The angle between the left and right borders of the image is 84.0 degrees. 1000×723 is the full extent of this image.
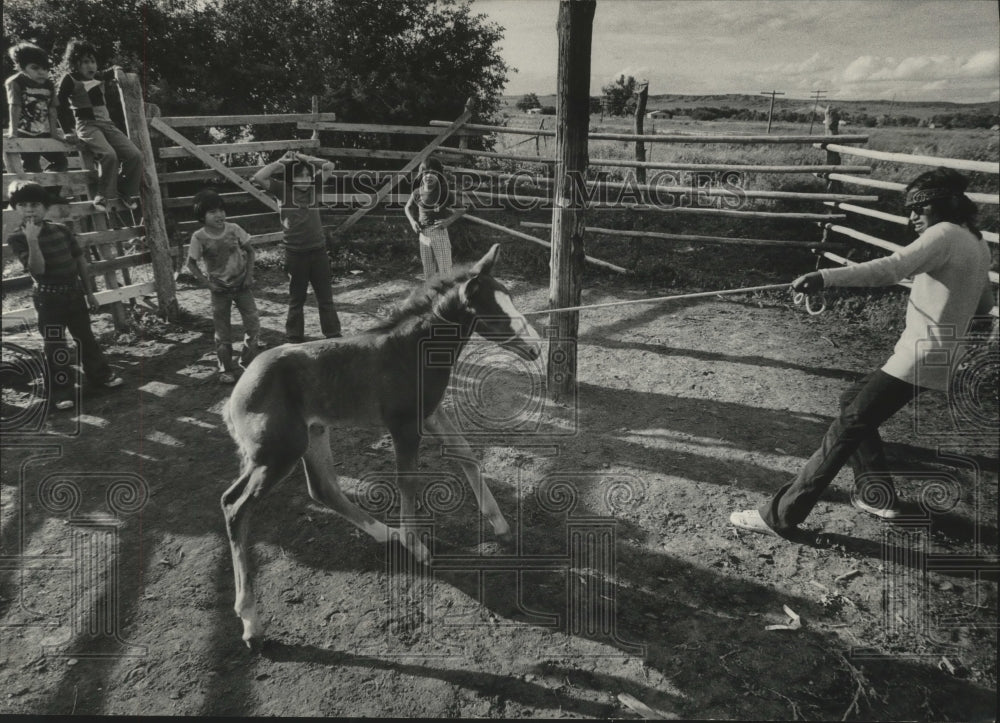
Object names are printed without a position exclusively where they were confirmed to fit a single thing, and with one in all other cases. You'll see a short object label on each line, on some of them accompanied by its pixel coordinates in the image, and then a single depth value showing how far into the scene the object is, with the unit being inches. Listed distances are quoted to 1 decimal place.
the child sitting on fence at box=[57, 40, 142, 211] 241.1
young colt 119.5
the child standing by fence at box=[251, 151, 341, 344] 218.1
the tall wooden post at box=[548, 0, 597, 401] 172.4
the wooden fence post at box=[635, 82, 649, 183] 461.0
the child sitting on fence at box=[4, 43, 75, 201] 220.5
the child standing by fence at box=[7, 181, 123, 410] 185.0
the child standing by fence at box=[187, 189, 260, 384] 203.6
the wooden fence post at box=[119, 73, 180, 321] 254.2
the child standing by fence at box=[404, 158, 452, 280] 266.7
